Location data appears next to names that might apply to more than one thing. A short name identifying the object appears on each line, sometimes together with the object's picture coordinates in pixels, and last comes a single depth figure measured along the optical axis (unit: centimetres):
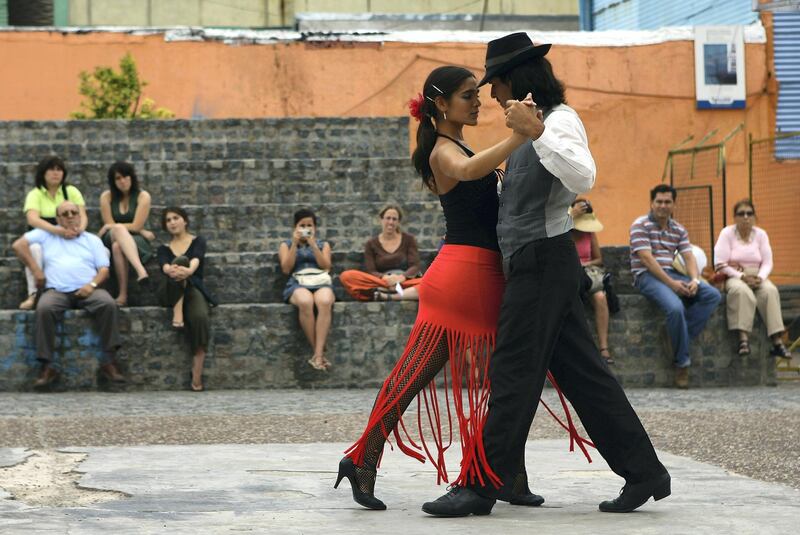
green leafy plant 1603
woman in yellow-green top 1232
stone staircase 1138
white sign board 1809
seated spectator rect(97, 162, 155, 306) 1177
